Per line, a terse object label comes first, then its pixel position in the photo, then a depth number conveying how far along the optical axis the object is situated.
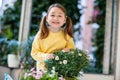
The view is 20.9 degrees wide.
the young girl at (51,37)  2.03
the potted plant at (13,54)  4.27
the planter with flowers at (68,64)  1.77
